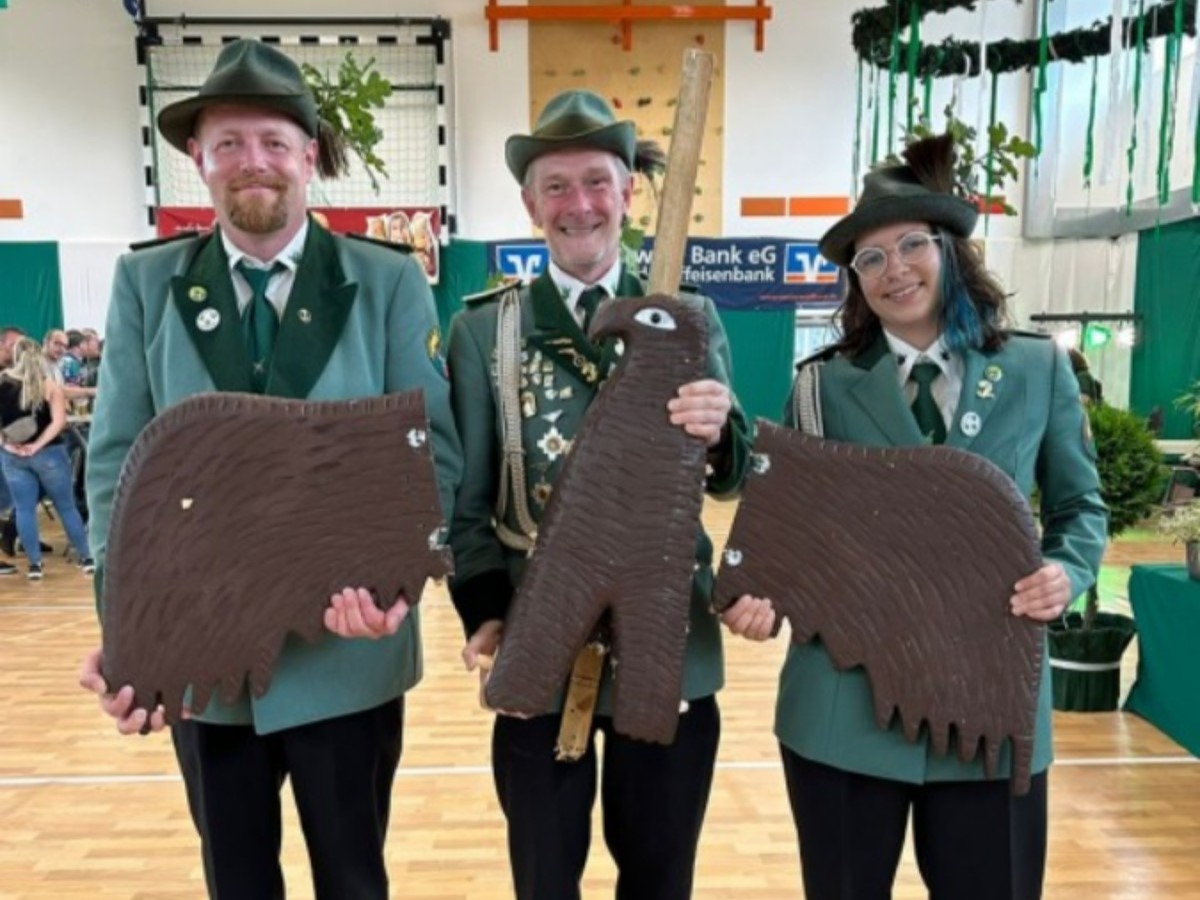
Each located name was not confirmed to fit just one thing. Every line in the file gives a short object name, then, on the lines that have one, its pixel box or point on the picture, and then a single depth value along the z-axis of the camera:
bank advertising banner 8.91
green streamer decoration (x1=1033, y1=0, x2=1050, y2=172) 5.04
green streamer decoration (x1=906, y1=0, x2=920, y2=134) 5.21
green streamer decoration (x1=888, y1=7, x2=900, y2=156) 5.79
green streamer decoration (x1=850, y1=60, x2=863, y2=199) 7.36
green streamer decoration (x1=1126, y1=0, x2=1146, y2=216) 4.84
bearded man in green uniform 1.18
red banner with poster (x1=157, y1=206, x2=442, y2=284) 8.65
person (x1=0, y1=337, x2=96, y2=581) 5.11
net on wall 8.67
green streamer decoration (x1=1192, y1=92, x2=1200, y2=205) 4.59
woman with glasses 1.20
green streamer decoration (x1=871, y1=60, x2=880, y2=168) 6.47
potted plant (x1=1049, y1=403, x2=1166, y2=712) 3.12
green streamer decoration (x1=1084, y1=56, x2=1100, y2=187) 5.49
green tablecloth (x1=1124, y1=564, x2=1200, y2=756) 2.79
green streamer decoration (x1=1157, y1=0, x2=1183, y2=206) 4.71
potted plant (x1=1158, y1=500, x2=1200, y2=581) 2.72
